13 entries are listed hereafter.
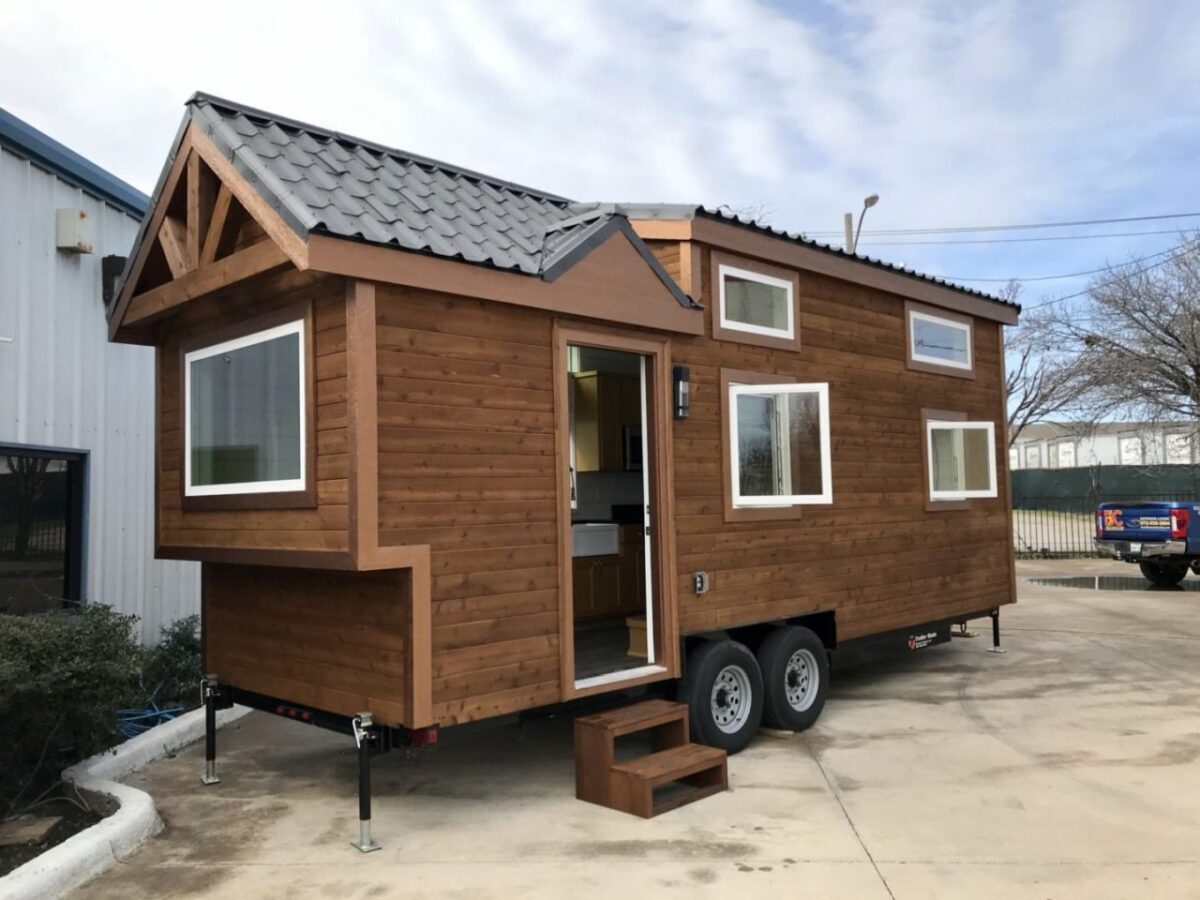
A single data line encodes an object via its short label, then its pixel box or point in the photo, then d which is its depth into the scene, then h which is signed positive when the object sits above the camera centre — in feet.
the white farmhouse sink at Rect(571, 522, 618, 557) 25.48 -0.79
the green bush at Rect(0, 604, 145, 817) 14.12 -2.67
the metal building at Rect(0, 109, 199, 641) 19.81 +2.74
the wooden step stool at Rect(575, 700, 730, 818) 15.30 -4.29
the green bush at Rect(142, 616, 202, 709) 22.24 -3.62
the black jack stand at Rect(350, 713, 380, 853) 13.85 -3.81
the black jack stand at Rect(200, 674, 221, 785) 17.28 -3.79
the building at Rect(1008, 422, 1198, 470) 66.23 +5.91
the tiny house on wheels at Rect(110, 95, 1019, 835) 14.06 +1.28
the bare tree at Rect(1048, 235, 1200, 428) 60.39 +10.27
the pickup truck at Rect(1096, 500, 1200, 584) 46.11 -1.82
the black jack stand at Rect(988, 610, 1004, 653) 30.26 -4.24
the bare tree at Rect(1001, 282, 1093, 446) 69.00 +9.77
